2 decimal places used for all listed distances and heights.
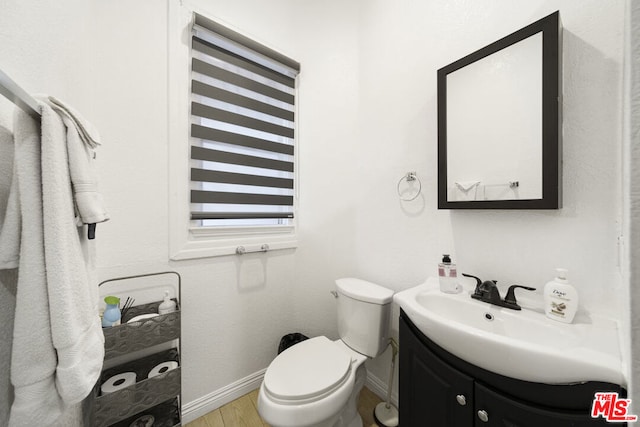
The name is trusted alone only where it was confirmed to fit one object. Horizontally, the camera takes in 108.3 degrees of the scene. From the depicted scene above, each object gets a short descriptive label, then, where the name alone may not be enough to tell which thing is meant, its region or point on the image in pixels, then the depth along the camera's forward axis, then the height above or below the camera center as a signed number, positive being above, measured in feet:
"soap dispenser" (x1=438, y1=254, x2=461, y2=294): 3.26 -0.93
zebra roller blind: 4.20 +1.67
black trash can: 4.94 -2.80
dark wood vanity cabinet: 1.73 -1.67
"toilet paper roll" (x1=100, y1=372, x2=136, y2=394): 3.04 -2.33
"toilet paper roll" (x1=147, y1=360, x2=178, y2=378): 3.34 -2.31
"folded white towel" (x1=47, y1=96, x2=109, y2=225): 1.68 +0.37
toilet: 2.91 -2.32
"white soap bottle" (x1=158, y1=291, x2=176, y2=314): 3.53 -1.47
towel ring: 4.06 +0.57
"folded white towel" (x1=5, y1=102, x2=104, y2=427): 1.42 -0.51
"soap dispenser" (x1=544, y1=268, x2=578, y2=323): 2.38 -0.92
